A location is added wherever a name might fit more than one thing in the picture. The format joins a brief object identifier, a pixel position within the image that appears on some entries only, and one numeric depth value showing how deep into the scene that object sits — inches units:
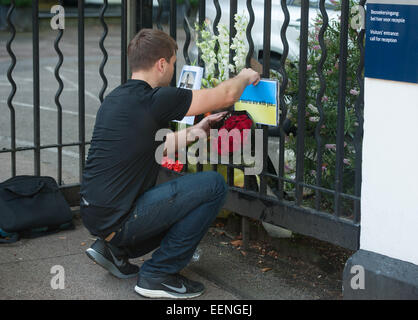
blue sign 132.0
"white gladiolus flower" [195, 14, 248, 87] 173.3
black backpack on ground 181.6
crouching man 149.3
